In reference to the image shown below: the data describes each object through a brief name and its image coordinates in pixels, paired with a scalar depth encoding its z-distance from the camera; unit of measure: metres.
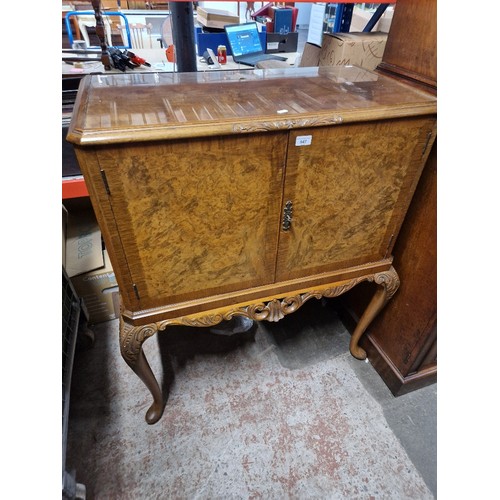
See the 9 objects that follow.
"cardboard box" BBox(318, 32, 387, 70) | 1.28
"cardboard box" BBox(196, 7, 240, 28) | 2.29
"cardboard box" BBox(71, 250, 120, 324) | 1.52
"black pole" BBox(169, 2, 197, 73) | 1.37
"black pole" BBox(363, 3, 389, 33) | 1.52
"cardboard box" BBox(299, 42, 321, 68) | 1.50
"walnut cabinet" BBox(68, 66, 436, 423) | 0.72
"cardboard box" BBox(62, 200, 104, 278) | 1.50
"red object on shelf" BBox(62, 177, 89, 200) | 1.26
